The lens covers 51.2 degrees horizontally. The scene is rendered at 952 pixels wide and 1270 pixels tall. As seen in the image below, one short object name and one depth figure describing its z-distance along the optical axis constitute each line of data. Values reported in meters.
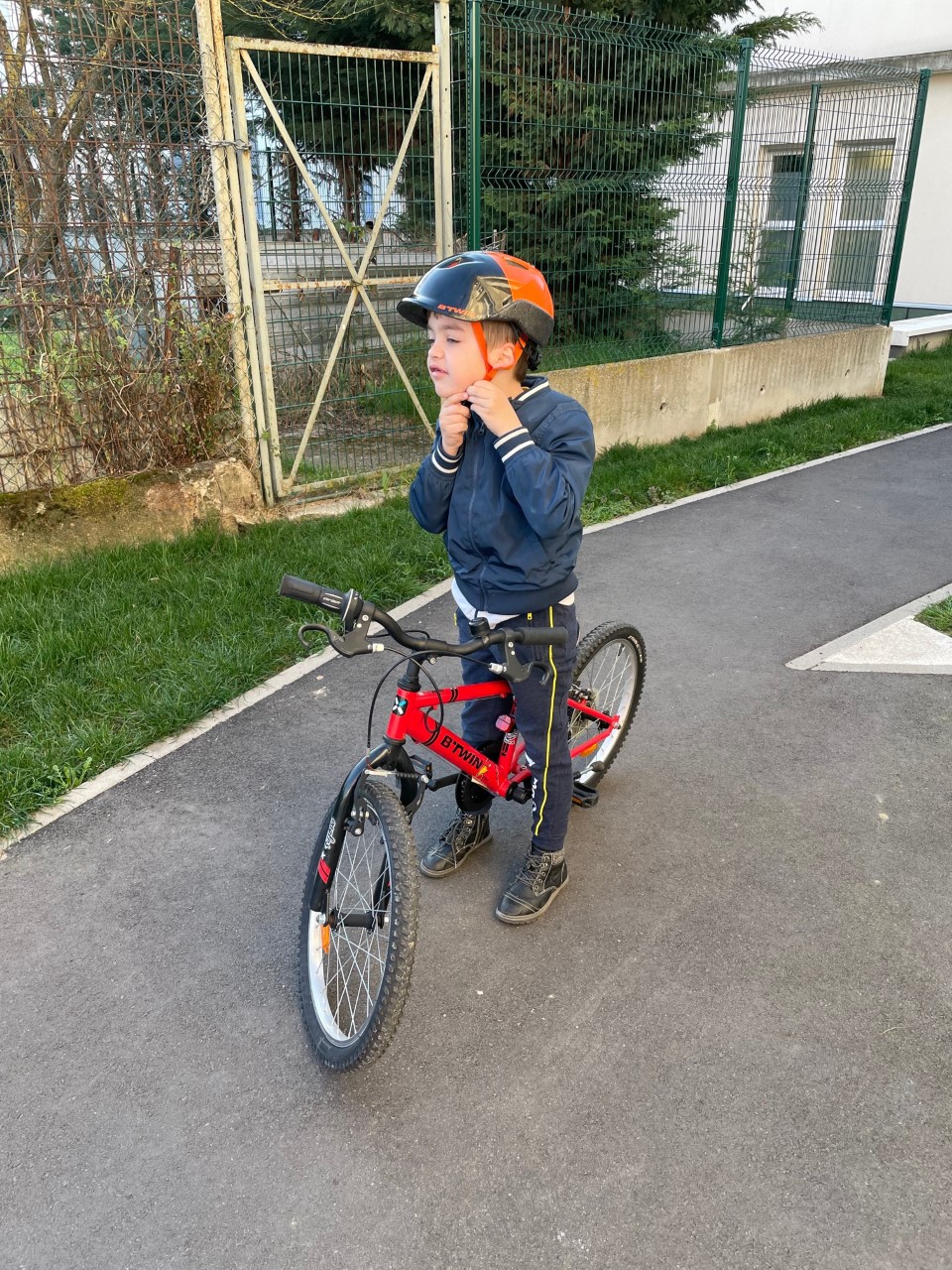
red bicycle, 2.36
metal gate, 6.22
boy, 2.40
